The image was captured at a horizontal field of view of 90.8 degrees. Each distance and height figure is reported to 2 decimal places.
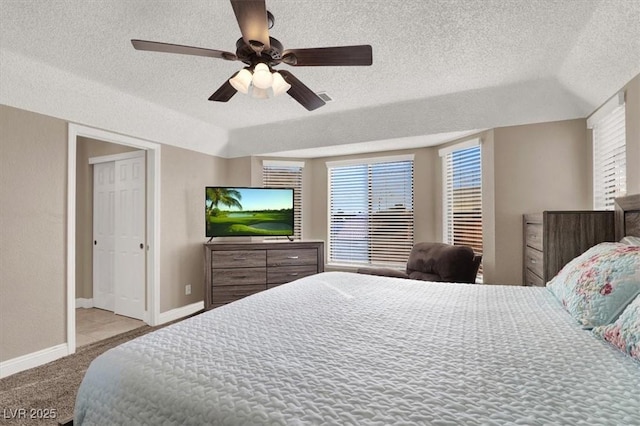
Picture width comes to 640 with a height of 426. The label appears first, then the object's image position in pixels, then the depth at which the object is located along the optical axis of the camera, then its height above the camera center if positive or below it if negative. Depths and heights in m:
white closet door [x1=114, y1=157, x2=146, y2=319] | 3.99 -0.30
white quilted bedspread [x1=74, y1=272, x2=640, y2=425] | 0.71 -0.44
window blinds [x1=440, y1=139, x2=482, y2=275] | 3.71 +0.25
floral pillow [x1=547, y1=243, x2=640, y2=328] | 1.14 -0.28
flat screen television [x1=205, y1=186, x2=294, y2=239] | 4.17 +0.05
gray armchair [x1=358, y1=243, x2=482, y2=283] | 3.25 -0.54
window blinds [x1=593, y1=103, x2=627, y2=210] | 2.47 +0.47
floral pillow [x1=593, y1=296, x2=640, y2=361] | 0.91 -0.37
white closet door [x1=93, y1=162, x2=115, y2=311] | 4.39 -0.27
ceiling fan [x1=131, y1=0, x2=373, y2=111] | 1.58 +0.89
